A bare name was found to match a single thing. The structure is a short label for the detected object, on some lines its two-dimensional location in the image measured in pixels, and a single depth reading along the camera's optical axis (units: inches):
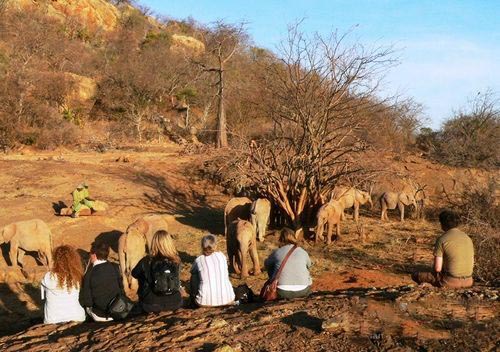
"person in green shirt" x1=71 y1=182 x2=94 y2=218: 566.3
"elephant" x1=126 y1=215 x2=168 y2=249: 413.4
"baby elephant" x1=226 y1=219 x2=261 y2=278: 406.0
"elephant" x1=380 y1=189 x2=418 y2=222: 667.4
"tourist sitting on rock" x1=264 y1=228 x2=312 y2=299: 238.2
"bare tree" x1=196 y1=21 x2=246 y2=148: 1040.6
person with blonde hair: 220.5
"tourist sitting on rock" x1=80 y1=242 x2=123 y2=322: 224.1
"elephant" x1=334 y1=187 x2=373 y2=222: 583.4
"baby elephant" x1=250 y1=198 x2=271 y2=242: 520.7
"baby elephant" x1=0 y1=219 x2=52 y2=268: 428.8
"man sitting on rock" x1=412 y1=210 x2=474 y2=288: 231.9
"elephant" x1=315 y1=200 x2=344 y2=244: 509.0
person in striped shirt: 229.3
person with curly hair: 223.3
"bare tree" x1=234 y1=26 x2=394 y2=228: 548.7
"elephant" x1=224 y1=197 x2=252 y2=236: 545.6
